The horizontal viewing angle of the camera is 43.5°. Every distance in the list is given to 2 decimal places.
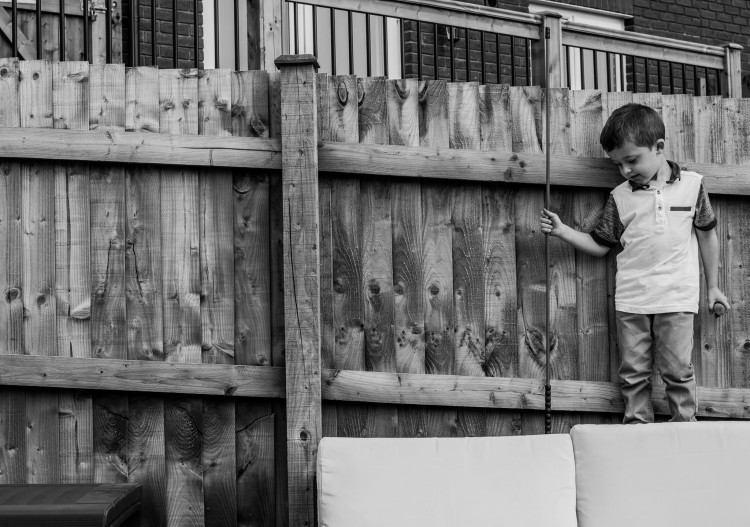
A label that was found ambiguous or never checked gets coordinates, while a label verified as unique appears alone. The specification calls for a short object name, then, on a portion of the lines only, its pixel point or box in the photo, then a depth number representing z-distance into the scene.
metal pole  3.89
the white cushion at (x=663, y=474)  3.30
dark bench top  3.08
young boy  3.90
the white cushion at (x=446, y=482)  3.22
